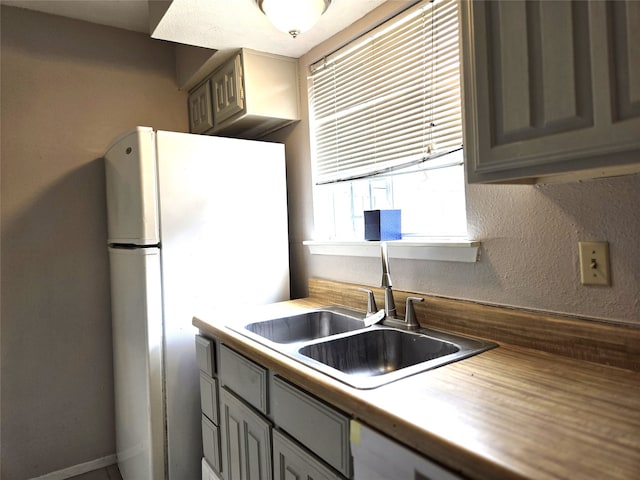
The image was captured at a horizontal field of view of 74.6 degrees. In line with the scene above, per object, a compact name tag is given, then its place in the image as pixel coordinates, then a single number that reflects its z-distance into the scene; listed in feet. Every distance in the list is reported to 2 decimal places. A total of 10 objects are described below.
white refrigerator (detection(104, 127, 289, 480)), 5.82
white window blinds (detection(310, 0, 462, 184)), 4.81
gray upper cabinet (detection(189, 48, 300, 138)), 6.83
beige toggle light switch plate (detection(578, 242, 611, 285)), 3.49
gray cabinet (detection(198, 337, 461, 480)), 2.87
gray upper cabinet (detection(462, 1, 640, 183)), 2.39
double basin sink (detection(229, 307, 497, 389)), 3.83
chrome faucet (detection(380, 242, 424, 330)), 4.91
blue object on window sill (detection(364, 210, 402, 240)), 5.57
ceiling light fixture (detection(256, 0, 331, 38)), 4.89
